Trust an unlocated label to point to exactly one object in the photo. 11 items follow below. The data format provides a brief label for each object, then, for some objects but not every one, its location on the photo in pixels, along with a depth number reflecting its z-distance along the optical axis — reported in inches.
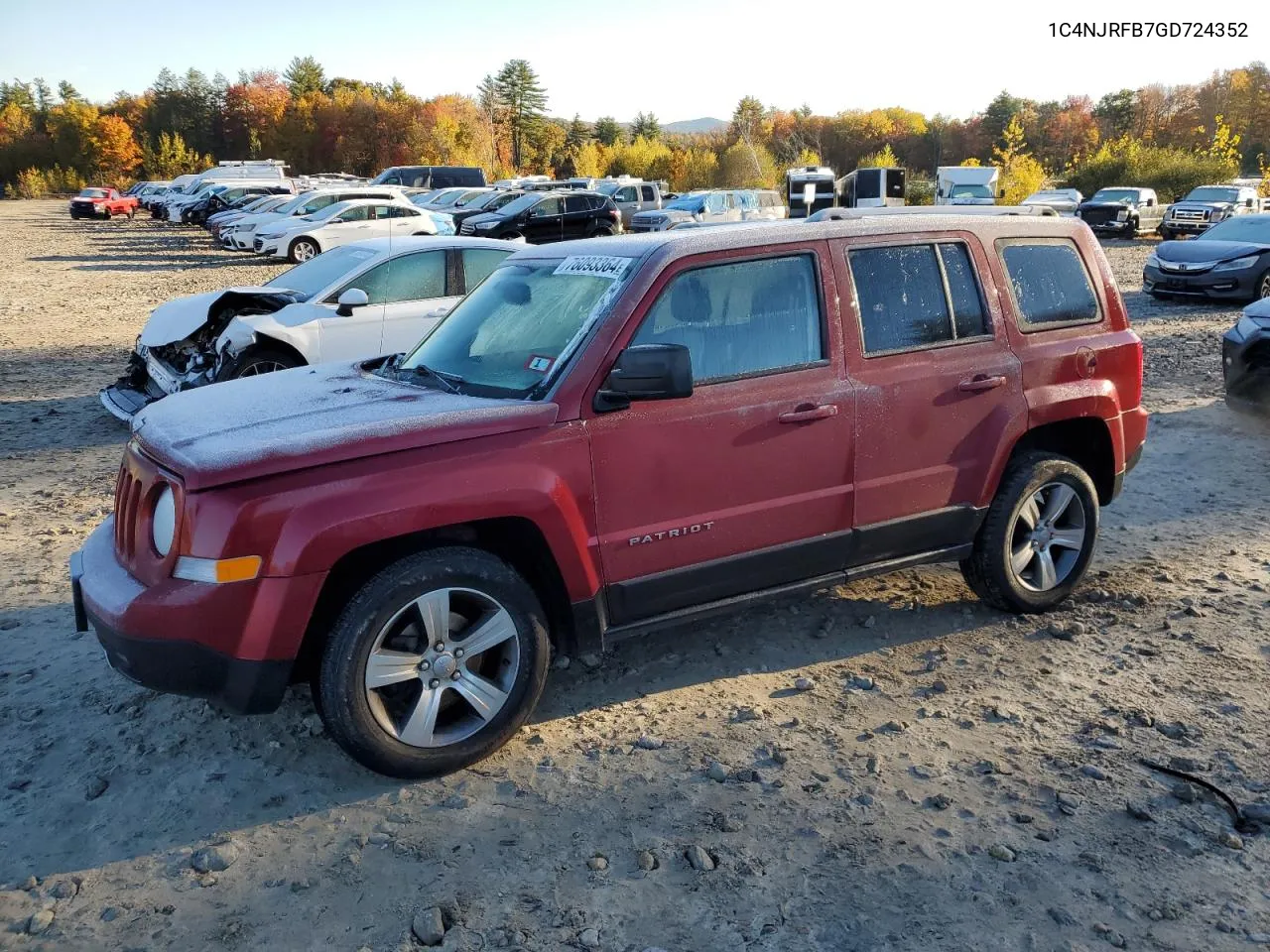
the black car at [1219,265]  588.1
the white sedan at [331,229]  934.4
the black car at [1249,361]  335.9
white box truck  1357.0
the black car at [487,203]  1204.4
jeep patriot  128.3
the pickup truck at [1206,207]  1101.1
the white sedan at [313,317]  334.6
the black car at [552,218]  1072.2
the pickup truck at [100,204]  1952.5
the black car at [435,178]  1648.6
